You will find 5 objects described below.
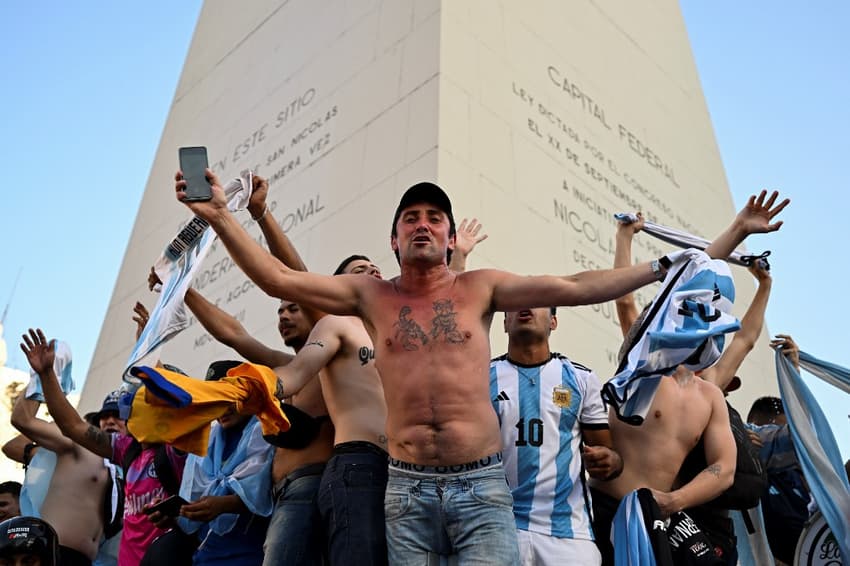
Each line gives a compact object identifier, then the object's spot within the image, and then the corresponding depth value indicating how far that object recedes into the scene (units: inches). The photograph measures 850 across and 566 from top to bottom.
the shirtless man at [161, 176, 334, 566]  124.8
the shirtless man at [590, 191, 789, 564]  138.6
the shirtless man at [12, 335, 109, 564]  185.8
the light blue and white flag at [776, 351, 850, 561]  157.4
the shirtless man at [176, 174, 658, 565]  110.2
